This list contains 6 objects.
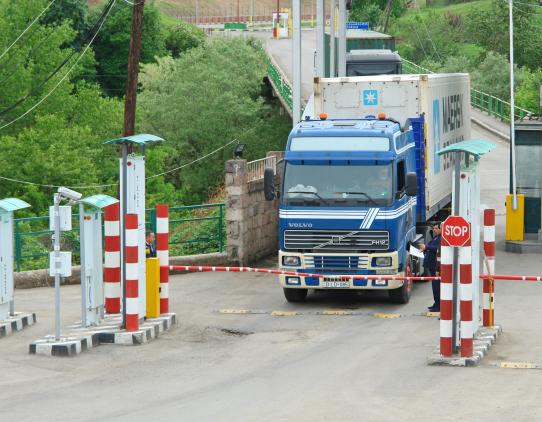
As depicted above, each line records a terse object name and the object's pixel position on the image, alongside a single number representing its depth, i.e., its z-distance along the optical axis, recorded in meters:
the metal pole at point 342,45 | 45.66
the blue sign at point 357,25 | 79.94
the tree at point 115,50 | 99.50
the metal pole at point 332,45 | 47.07
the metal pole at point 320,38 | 41.12
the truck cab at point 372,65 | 51.34
